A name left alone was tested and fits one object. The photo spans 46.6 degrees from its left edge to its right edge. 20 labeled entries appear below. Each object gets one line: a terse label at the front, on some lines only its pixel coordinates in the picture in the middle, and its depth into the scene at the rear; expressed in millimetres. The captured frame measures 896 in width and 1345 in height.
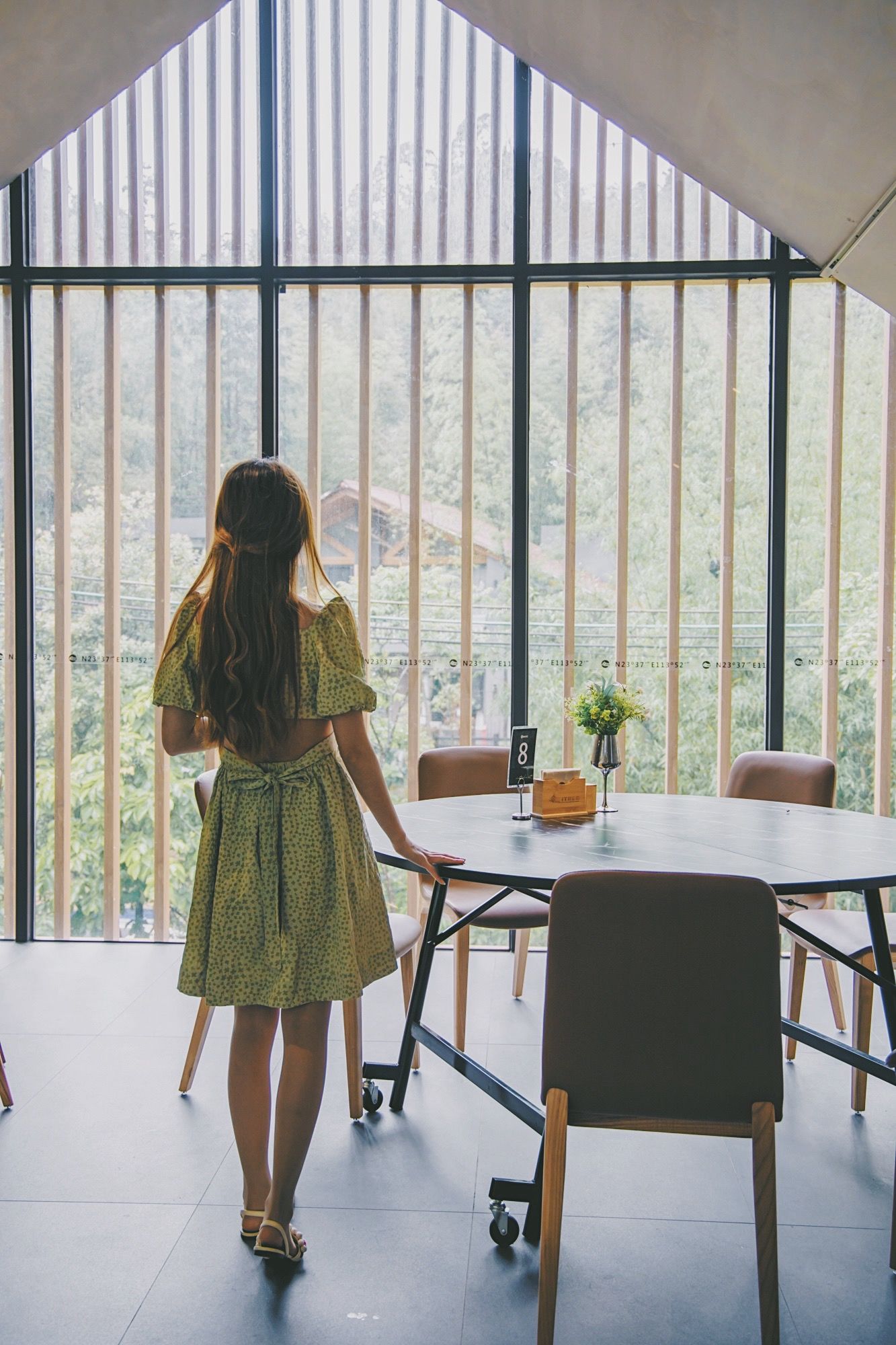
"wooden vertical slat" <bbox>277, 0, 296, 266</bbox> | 4461
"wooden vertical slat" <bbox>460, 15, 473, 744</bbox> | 4438
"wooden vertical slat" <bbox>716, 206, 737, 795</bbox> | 4414
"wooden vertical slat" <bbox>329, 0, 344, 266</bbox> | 4449
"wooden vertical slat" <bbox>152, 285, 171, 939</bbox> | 4547
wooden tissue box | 3090
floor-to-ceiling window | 4414
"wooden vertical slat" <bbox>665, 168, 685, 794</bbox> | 4387
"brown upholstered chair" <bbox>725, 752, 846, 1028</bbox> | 3463
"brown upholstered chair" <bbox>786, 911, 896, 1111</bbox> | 2883
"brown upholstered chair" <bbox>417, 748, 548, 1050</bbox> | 3203
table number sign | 3086
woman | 2156
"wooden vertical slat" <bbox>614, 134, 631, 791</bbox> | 4398
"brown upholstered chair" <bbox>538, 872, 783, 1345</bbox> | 1820
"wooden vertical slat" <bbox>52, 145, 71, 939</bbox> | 4582
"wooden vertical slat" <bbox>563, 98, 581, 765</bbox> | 4406
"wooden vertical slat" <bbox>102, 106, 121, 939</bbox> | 4562
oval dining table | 2363
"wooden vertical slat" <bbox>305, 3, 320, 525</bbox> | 4453
